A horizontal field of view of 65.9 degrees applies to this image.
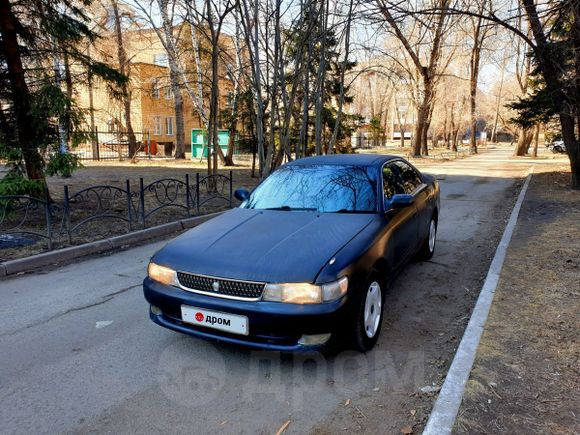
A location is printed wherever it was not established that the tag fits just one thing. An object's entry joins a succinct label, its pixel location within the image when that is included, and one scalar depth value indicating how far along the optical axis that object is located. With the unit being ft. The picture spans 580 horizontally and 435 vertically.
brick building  96.37
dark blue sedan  9.90
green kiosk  86.29
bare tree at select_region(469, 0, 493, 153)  111.86
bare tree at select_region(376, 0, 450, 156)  89.15
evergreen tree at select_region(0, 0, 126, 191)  27.25
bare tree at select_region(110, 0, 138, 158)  81.85
